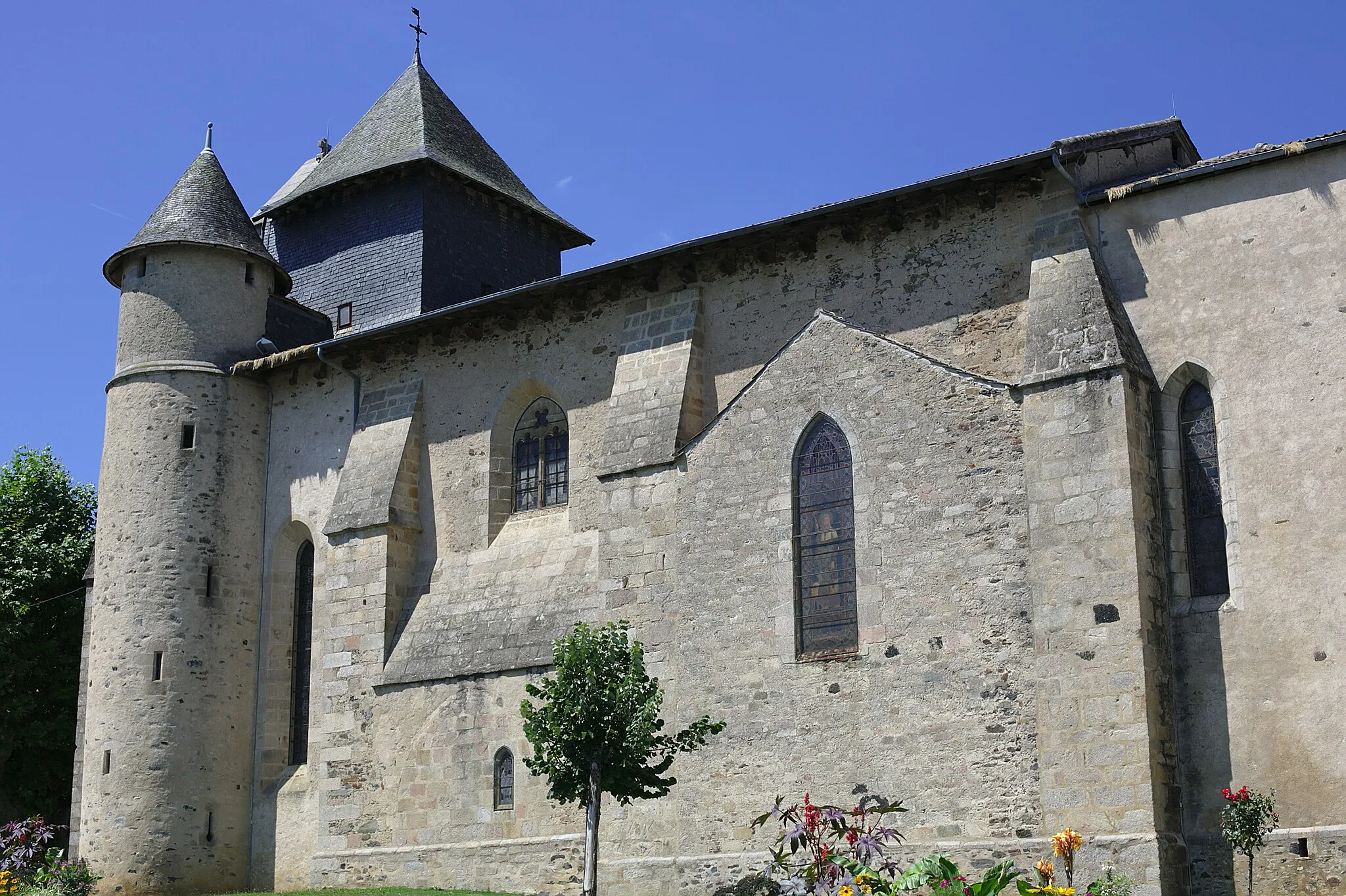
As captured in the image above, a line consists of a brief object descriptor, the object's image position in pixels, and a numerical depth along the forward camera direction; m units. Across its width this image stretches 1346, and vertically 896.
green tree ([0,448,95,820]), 25.34
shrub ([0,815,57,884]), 19.03
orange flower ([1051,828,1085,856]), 11.39
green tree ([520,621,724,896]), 14.54
